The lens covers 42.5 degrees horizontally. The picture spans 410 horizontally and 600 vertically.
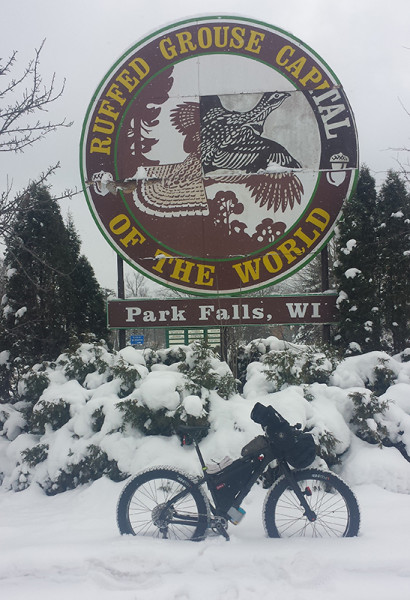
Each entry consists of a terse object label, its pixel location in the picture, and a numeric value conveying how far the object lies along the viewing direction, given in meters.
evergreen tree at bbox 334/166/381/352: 7.37
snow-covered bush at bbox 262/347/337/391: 5.73
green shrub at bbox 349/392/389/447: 5.14
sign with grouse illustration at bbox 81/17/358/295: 7.96
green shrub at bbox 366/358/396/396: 5.87
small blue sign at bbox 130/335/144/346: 8.63
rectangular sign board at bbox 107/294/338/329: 7.77
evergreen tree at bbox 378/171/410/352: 7.43
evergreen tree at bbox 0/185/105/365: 7.52
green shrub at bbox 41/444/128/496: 5.04
